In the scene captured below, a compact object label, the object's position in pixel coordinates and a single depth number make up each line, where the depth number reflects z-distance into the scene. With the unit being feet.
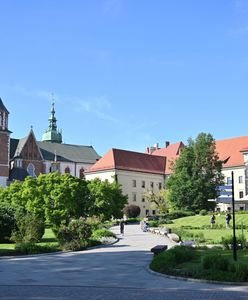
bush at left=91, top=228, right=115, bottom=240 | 112.29
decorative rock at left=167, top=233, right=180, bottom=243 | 97.96
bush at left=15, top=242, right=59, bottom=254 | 78.74
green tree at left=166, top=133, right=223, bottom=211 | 226.99
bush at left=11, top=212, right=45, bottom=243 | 90.53
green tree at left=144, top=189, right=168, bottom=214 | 259.15
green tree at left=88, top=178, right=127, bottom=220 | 183.73
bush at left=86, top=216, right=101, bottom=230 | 147.27
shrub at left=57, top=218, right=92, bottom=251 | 85.99
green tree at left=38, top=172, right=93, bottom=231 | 155.94
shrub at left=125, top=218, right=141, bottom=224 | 222.73
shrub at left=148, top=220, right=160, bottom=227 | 176.90
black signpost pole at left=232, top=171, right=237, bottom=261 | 54.60
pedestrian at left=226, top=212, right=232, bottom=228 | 144.46
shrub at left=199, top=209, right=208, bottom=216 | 207.41
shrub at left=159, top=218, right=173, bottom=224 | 190.80
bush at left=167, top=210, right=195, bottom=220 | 215.72
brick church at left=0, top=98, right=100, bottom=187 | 312.09
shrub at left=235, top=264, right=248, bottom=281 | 45.19
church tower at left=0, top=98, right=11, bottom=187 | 306.96
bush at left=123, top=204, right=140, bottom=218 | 253.44
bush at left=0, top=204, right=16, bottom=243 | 106.01
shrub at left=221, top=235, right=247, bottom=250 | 73.05
